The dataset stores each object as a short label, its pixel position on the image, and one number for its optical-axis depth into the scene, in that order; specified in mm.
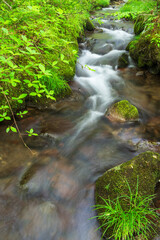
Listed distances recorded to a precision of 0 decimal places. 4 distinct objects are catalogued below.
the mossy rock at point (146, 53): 5188
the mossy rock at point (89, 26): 9586
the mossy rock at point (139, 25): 7584
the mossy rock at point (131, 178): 2084
